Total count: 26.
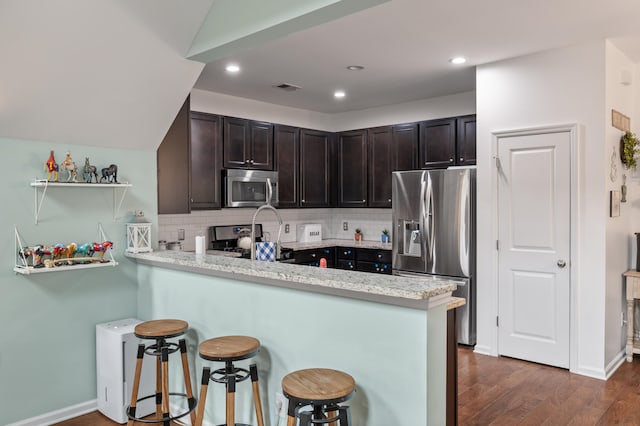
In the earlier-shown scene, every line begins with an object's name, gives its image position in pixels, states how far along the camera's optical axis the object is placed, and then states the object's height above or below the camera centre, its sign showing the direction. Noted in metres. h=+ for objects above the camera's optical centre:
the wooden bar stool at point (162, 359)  2.76 -0.84
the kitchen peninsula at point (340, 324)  2.03 -0.56
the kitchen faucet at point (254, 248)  3.32 -0.25
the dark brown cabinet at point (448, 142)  5.29 +0.78
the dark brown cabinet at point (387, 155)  5.84 +0.70
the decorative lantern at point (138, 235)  3.45 -0.15
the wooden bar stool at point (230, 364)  2.33 -0.76
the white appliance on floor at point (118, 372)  3.12 -1.04
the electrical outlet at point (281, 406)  2.52 -1.01
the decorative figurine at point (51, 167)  3.02 +0.29
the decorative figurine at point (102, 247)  3.19 -0.22
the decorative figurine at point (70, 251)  3.09 -0.24
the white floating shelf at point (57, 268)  2.91 -0.34
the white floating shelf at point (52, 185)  3.00 +0.18
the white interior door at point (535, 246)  4.06 -0.30
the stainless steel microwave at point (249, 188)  5.28 +0.28
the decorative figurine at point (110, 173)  3.25 +0.27
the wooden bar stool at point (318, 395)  1.91 -0.73
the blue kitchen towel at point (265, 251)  3.59 -0.29
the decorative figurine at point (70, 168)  3.10 +0.29
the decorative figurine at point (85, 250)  3.15 -0.24
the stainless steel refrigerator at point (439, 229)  4.68 -0.17
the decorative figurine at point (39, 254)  2.99 -0.25
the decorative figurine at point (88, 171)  3.19 +0.28
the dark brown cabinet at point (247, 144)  5.34 +0.78
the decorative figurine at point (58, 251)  3.04 -0.23
